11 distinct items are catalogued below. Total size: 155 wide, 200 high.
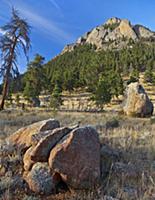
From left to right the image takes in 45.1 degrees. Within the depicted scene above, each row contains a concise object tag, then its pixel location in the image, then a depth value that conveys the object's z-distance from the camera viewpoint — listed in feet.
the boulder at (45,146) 11.34
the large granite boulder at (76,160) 10.39
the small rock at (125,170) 11.61
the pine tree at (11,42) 47.23
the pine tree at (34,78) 99.88
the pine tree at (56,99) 91.42
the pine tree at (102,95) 91.42
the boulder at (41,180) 10.34
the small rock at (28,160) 11.49
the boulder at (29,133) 13.00
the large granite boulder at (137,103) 49.45
